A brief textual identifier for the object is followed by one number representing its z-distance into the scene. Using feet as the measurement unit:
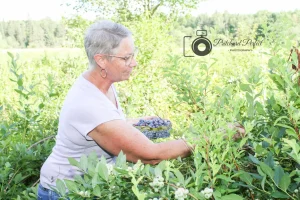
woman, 6.06
